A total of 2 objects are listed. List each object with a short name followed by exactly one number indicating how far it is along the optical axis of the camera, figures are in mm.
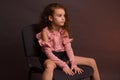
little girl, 1782
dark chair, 1829
